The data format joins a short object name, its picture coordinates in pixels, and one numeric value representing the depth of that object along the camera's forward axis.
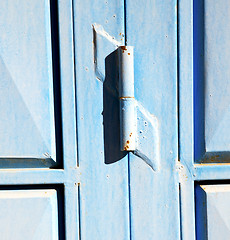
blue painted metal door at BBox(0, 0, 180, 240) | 1.22
